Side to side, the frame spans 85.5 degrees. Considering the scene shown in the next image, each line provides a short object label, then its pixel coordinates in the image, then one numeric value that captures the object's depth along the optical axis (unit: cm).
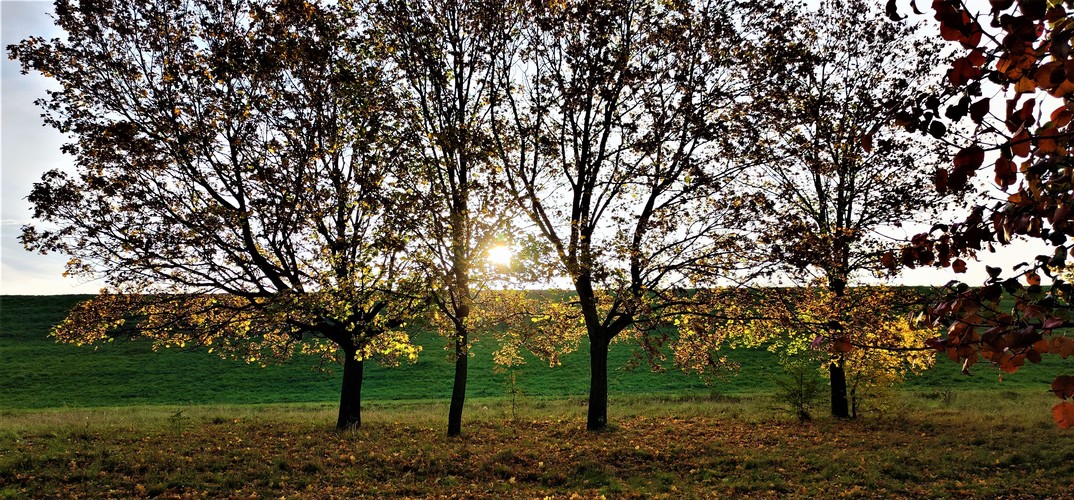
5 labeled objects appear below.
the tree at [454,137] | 1623
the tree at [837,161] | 1616
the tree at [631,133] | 1670
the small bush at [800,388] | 2105
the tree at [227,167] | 1580
